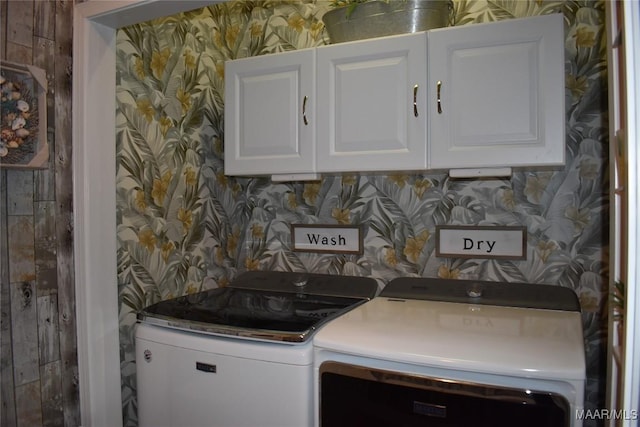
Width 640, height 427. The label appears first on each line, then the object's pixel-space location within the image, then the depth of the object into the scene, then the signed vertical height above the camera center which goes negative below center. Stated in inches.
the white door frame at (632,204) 30.2 +0.3
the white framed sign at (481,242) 71.6 -5.3
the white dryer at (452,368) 44.2 -16.6
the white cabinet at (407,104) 59.3 +15.3
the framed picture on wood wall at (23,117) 53.6 +11.4
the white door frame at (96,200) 62.1 +1.5
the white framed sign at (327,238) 82.6 -5.3
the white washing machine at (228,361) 54.5 -19.2
